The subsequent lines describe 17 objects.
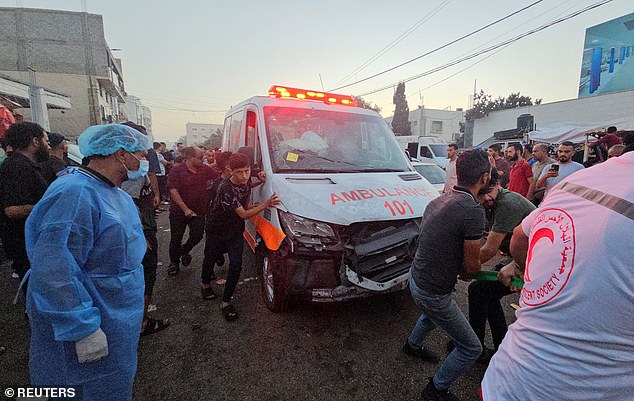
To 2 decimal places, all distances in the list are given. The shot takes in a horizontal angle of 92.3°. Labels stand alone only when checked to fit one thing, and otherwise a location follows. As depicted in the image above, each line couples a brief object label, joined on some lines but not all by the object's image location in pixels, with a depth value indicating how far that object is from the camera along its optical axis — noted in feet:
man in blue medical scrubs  4.55
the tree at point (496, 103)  142.21
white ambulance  9.20
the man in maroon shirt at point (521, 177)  19.30
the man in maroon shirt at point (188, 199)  14.64
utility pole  40.50
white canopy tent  40.93
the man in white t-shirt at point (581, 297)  2.92
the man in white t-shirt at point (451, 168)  19.81
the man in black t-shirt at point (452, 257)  6.56
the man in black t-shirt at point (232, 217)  10.55
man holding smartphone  16.76
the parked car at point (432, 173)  27.14
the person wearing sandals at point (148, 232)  10.05
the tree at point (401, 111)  169.07
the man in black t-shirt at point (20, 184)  9.40
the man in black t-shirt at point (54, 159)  12.00
